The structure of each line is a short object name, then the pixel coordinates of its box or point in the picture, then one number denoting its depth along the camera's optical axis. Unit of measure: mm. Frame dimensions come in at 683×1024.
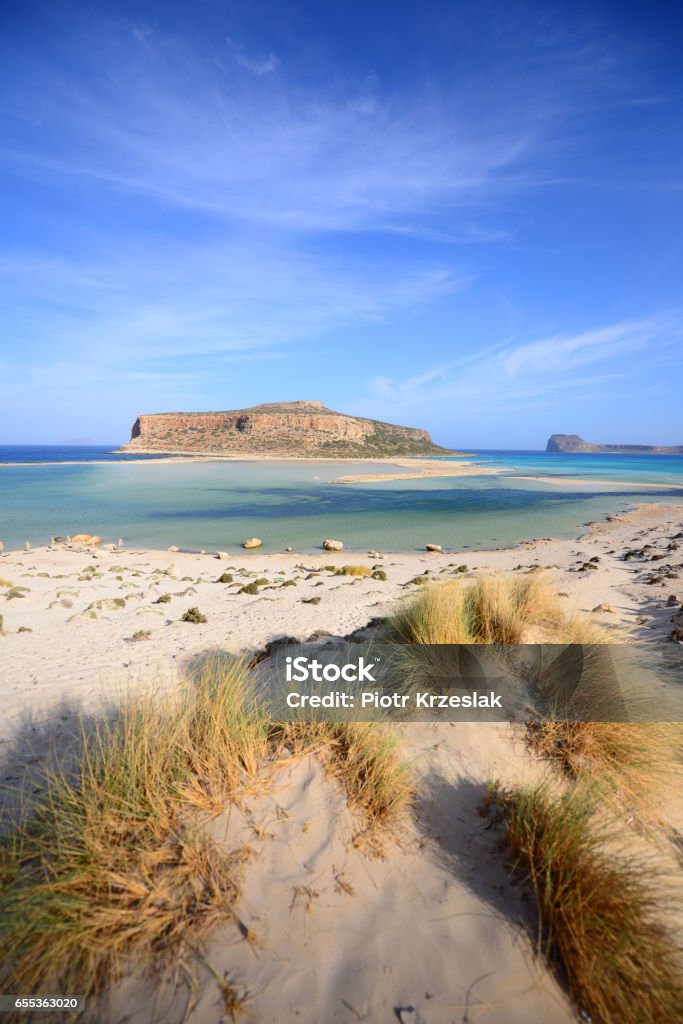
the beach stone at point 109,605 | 8907
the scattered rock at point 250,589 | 10484
